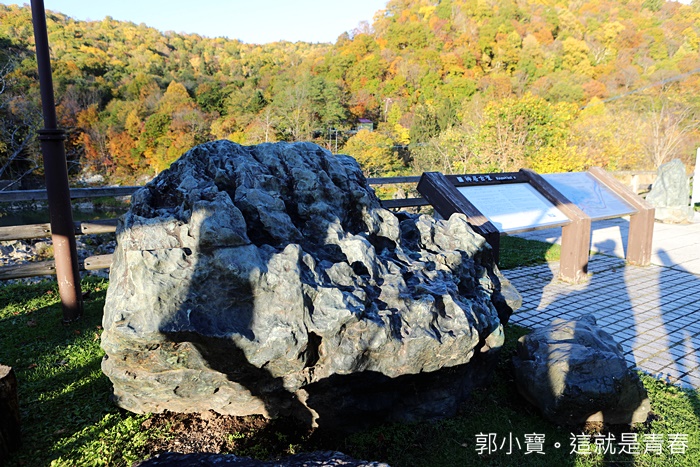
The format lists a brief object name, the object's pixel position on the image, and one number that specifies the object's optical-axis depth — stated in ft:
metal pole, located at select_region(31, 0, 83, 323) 13.75
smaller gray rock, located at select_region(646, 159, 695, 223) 39.40
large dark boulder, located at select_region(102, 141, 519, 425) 8.41
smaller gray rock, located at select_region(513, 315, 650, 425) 10.48
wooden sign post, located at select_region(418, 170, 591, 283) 19.33
